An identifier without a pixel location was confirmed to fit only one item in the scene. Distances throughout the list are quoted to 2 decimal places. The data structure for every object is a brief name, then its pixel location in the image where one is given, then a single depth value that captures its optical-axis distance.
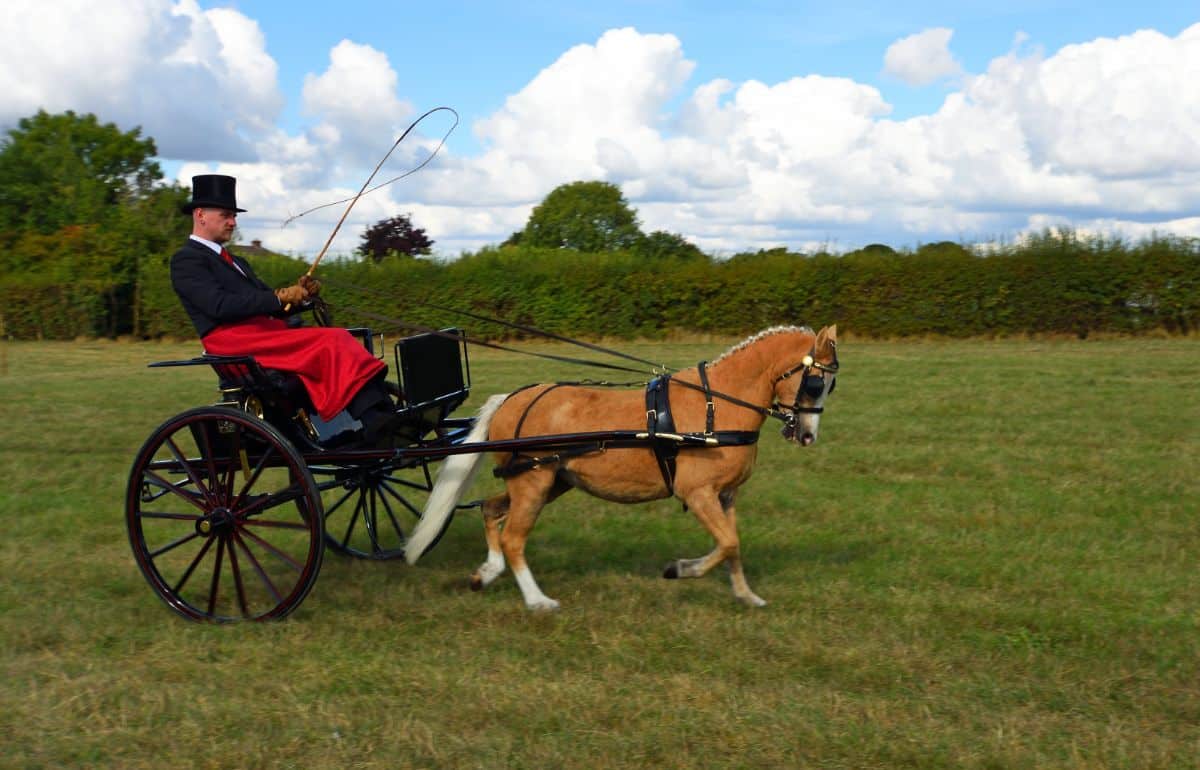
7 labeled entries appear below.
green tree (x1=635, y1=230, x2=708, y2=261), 42.70
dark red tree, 33.91
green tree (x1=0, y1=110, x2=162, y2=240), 42.22
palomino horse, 5.79
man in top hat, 5.74
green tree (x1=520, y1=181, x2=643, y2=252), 51.97
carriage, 5.71
